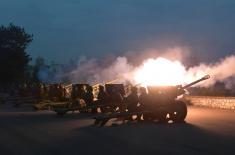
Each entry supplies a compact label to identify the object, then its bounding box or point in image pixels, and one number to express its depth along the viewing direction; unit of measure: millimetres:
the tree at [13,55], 44324
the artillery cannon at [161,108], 15567
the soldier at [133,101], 16985
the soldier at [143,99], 16365
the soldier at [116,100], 19486
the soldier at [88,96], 21569
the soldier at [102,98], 20165
